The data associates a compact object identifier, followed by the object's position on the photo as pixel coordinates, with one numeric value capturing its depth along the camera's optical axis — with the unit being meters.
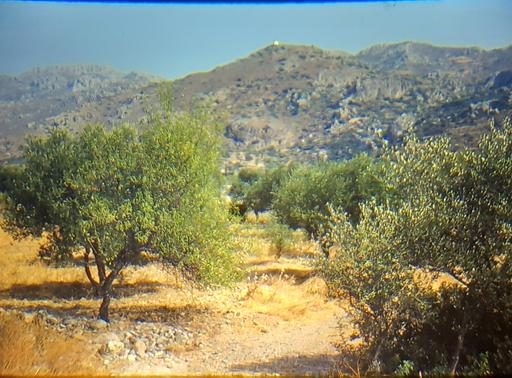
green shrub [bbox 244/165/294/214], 38.53
